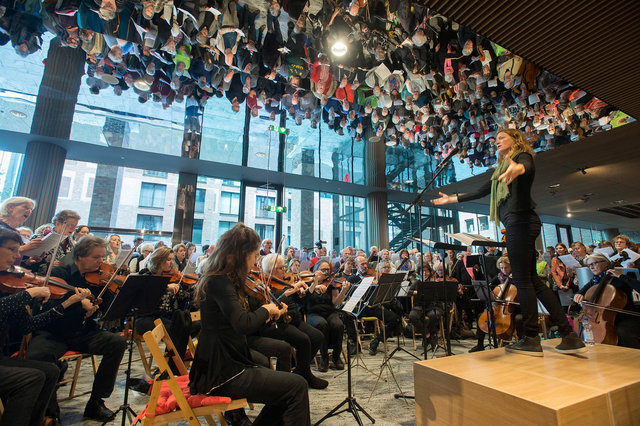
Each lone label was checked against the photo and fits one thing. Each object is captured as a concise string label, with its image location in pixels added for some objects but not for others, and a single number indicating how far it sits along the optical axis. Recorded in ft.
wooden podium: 4.66
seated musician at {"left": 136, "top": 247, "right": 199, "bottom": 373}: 10.84
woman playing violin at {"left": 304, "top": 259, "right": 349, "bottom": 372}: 12.87
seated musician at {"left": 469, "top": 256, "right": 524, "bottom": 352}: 12.93
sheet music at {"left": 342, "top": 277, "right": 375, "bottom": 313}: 9.45
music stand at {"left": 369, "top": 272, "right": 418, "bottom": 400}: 11.22
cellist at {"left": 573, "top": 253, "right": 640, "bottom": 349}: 10.02
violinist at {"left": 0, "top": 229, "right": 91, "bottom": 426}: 5.77
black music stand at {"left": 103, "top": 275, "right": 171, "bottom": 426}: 7.75
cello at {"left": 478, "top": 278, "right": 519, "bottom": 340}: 12.99
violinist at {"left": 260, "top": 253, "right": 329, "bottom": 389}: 10.55
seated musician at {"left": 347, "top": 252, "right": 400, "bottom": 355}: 15.87
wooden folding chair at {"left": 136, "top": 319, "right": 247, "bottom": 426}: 4.95
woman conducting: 6.81
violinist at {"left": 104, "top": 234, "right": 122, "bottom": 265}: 16.95
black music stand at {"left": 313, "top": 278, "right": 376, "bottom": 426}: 7.38
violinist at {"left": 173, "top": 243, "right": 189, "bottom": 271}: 17.26
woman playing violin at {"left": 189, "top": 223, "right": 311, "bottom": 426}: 5.26
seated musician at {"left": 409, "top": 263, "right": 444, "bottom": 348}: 16.15
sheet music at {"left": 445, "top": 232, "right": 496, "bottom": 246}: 8.63
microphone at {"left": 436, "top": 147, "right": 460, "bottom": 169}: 8.86
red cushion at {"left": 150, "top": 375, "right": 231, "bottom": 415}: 5.14
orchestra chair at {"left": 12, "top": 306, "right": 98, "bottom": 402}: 7.94
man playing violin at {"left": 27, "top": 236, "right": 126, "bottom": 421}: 7.94
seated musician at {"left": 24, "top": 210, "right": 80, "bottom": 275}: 11.31
